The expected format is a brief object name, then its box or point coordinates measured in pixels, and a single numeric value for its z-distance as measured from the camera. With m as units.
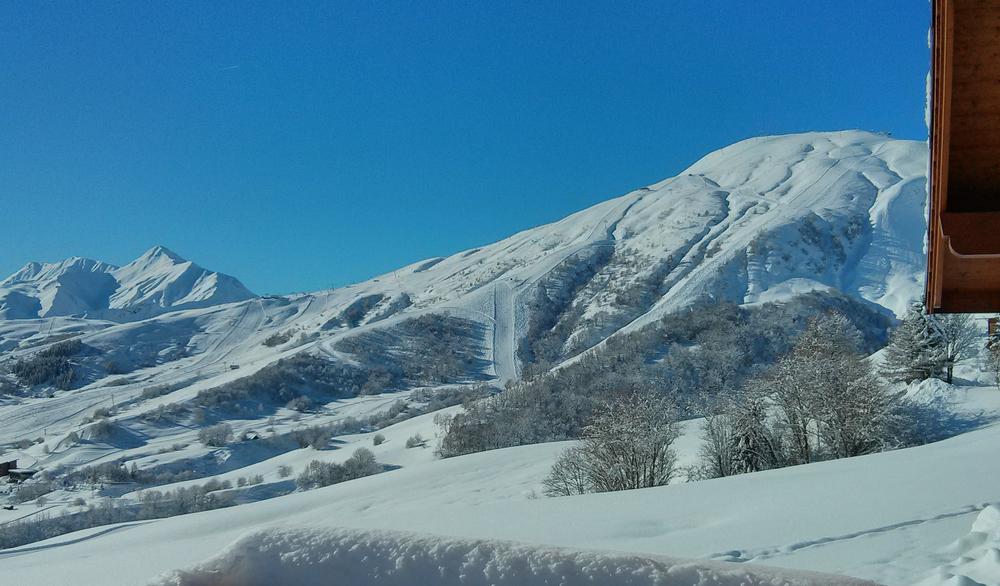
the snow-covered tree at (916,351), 33.19
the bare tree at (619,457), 24.94
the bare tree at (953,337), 33.09
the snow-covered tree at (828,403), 25.16
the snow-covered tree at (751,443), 25.58
